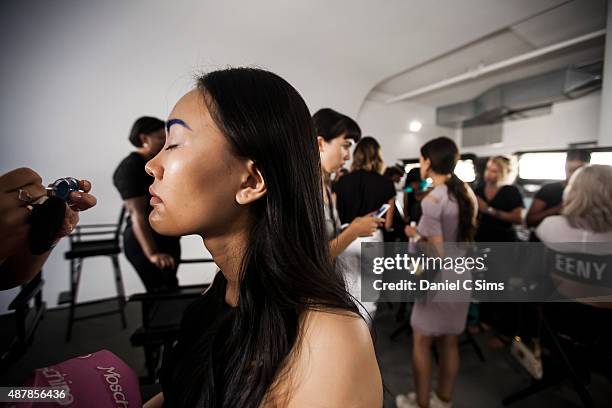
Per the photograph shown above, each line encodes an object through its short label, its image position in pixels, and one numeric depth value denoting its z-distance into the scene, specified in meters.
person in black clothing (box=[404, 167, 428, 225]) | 2.83
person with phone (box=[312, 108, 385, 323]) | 1.37
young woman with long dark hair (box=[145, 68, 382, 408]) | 0.48
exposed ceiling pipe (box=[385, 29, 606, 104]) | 3.24
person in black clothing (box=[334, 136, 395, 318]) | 1.83
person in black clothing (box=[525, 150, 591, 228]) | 2.42
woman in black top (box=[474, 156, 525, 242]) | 2.65
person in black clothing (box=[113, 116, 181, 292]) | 1.52
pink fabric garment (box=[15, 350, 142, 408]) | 0.42
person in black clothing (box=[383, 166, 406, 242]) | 2.93
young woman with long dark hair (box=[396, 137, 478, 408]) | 1.57
